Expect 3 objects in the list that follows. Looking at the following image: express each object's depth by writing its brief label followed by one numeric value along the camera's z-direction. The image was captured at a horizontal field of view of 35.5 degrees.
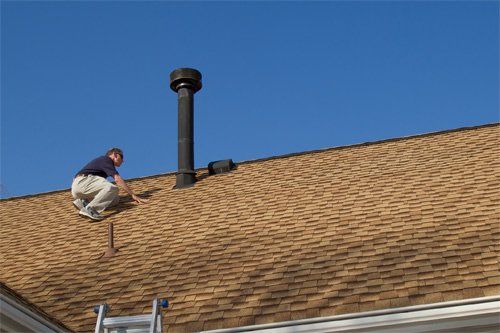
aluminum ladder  6.61
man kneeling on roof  10.83
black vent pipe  11.79
